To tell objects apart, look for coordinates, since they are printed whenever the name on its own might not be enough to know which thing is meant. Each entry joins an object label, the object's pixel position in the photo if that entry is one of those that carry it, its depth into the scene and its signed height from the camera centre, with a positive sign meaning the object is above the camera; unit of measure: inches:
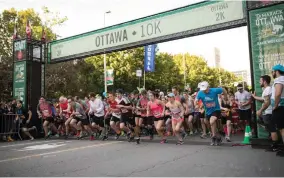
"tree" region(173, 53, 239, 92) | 2358.5 +334.8
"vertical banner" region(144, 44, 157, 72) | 1309.1 +241.6
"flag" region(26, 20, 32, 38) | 560.4 +165.4
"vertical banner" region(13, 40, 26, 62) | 556.7 +126.5
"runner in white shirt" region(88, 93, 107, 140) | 470.3 -5.1
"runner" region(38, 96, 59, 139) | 506.0 -3.4
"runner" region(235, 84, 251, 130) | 386.6 +4.8
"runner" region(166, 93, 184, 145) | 361.7 -6.7
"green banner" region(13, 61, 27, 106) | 546.4 +61.8
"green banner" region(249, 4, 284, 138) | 292.8 +71.9
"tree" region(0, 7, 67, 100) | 1093.8 +359.4
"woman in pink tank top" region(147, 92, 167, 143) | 391.9 -3.7
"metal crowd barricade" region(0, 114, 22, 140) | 482.0 -22.8
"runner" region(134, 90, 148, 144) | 425.1 -1.7
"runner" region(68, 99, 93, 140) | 477.7 -13.3
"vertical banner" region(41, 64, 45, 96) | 567.2 +64.7
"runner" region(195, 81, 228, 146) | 328.8 +6.2
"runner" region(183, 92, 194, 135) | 473.7 -5.5
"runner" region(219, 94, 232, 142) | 365.4 -10.5
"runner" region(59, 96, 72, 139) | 505.7 +5.2
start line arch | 299.3 +112.0
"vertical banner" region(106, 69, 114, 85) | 893.8 +111.3
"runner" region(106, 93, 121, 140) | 432.8 -3.9
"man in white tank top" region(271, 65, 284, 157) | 225.9 +6.2
